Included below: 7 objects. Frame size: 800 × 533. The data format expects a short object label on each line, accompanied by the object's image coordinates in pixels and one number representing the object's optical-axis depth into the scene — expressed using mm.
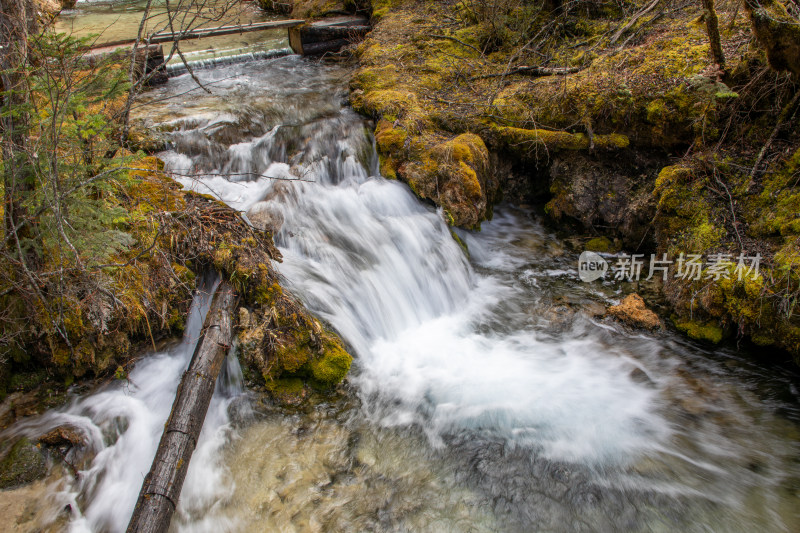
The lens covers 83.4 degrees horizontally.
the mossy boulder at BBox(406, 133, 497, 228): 6359
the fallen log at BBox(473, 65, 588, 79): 7074
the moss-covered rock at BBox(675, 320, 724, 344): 4887
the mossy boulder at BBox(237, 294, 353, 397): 4020
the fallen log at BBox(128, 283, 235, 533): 2721
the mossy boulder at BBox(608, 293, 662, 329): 5199
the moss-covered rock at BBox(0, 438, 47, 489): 3234
